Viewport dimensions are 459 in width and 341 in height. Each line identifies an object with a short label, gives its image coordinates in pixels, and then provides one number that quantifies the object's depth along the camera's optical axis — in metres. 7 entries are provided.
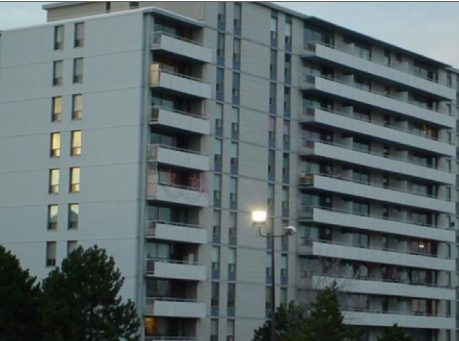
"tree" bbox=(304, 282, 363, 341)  66.31
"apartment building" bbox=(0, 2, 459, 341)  84.75
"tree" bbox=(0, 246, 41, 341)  65.06
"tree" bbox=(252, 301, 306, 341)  81.75
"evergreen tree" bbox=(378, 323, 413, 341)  81.56
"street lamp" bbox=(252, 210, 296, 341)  51.62
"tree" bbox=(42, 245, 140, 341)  64.19
